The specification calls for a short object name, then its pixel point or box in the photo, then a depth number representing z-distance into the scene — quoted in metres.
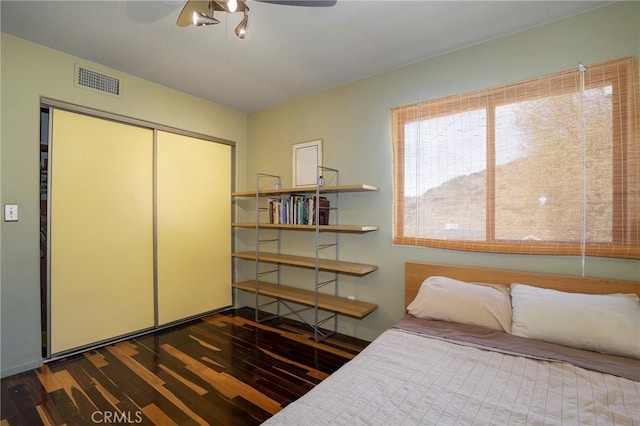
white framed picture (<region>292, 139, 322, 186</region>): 3.11
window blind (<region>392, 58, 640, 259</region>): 1.77
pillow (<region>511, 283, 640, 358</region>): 1.45
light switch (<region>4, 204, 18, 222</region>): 2.09
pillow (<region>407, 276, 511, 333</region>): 1.81
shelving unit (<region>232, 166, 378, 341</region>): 2.59
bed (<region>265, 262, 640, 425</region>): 1.07
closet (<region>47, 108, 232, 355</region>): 2.39
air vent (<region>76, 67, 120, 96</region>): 2.44
